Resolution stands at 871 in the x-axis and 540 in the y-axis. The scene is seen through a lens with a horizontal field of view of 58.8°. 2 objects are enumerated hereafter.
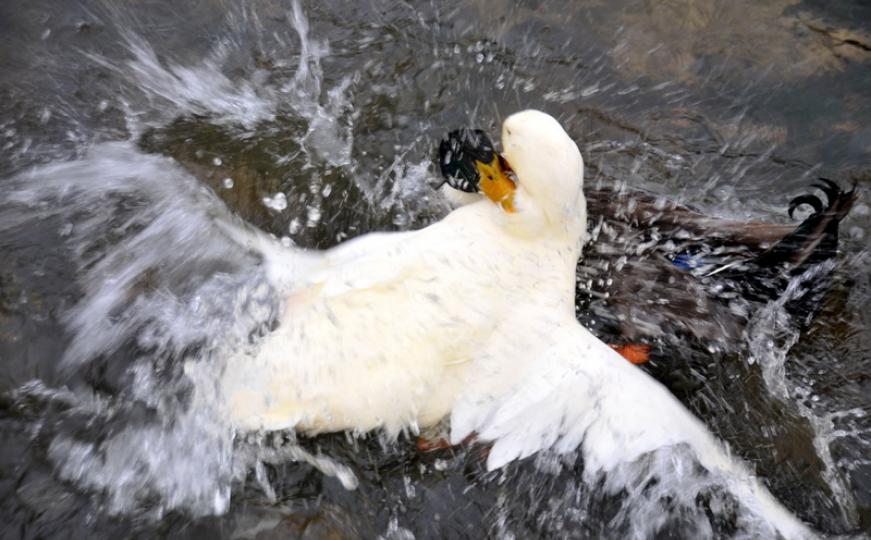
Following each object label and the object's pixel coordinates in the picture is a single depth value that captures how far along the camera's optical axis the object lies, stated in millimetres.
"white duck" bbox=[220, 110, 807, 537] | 2477
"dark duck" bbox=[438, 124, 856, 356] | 3000
